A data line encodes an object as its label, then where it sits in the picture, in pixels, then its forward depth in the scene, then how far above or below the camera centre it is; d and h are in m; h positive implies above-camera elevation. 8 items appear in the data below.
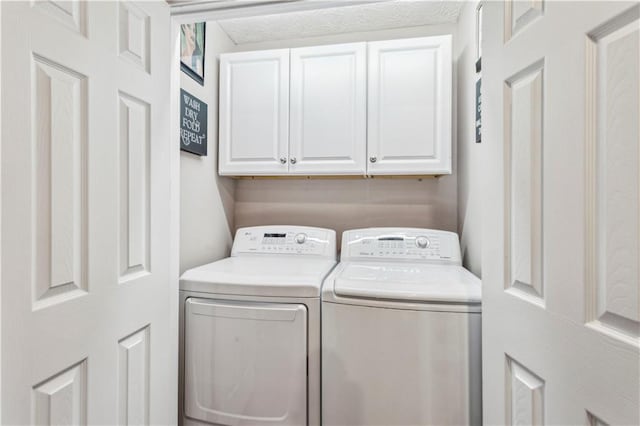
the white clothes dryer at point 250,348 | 1.38 -0.61
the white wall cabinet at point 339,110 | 1.86 +0.64
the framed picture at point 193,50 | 1.71 +0.92
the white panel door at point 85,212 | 0.67 +0.00
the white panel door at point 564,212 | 0.54 +0.00
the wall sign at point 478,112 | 1.59 +0.51
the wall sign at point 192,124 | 1.72 +0.51
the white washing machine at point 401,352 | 1.25 -0.57
